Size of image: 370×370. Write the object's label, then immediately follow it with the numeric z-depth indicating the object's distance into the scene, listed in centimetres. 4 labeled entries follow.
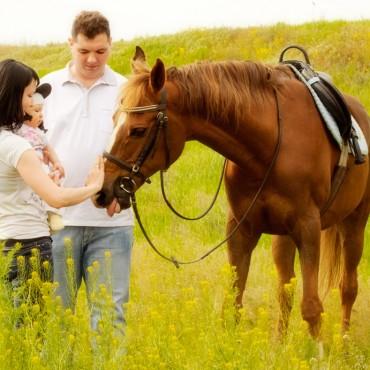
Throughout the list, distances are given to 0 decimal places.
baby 856
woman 812
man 936
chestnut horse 922
